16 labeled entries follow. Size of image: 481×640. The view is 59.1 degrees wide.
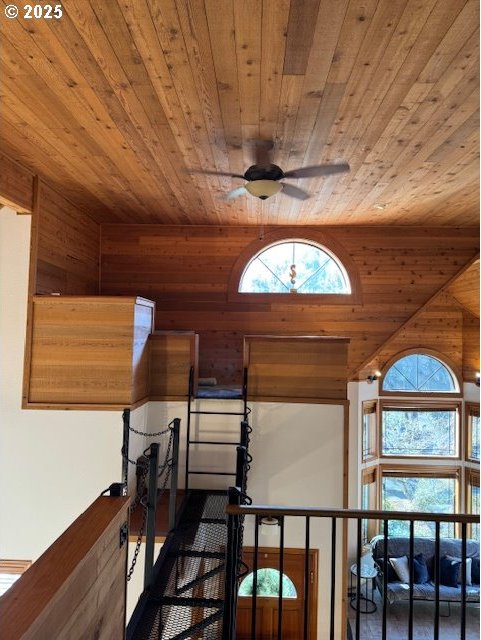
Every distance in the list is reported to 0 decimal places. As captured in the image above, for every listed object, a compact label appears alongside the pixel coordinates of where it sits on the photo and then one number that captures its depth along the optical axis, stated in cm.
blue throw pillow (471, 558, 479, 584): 734
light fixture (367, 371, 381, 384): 839
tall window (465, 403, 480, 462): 866
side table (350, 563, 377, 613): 736
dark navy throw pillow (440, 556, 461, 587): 757
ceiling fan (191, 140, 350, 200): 343
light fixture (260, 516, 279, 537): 448
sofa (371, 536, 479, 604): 730
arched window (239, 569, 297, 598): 483
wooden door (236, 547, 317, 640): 465
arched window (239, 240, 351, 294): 632
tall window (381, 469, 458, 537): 894
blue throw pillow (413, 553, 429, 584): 759
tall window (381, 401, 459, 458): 898
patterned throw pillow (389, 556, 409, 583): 765
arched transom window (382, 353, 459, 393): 893
